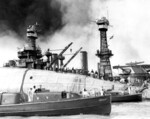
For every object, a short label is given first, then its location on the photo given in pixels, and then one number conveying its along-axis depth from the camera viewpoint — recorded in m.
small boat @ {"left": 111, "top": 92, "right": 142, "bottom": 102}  74.73
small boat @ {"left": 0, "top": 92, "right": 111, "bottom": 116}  38.22
